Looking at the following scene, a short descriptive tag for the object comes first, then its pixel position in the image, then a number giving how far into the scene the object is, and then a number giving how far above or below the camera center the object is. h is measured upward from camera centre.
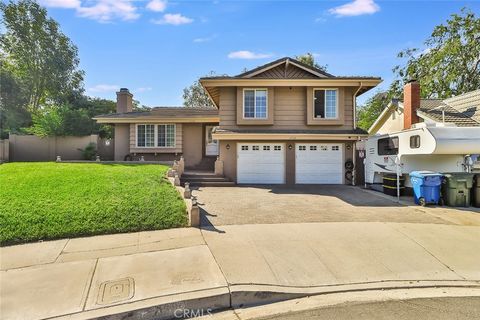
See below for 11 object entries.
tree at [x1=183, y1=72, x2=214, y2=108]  41.50 +8.96
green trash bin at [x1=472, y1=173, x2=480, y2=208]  10.15 -1.04
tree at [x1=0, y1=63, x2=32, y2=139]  29.09 +5.70
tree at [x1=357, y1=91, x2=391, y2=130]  32.28 +5.96
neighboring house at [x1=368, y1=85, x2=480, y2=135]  13.70 +2.46
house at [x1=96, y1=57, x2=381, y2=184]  14.70 +1.83
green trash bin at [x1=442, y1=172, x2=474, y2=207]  10.11 -0.96
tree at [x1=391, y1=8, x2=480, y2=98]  24.64 +8.58
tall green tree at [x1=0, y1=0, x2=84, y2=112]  31.36 +11.51
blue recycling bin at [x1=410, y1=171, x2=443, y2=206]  10.23 -0.91
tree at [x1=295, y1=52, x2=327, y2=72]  34.00 +11.62
